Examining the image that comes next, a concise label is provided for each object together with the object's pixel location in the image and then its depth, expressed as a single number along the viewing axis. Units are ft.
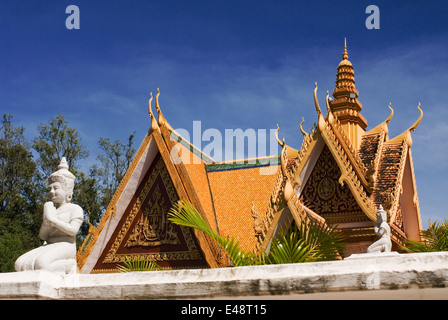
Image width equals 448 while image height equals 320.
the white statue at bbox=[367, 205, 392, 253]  22.90
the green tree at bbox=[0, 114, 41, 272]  80.23
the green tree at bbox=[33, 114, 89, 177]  85.15
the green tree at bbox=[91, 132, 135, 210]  87.73
